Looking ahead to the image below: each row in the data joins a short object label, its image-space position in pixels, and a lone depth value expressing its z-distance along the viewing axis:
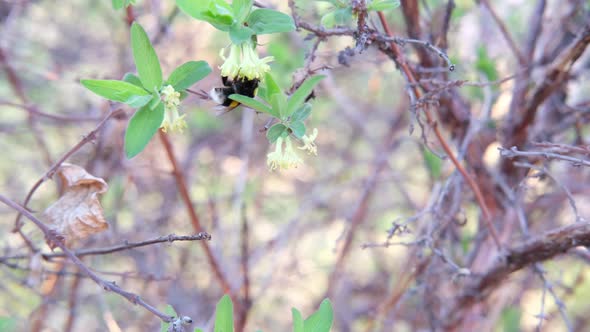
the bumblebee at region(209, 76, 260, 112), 0.49
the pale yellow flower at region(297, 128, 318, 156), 0.49
